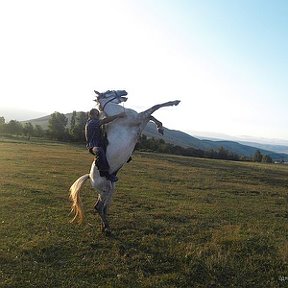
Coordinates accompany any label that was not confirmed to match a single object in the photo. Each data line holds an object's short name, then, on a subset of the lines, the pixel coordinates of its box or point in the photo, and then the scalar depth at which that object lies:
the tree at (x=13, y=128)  72.22
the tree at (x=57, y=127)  66.54
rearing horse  8.12
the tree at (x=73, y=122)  64.98
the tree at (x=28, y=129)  70.90
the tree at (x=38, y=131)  71.03
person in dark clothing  7.90
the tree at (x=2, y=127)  72.66
